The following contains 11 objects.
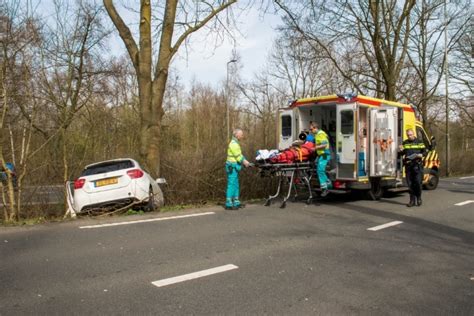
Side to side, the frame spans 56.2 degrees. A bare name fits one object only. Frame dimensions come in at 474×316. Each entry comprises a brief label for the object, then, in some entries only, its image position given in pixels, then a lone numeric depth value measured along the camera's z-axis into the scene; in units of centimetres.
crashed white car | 968
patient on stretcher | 1060
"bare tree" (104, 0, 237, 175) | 1188
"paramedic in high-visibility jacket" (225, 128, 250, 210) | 1045
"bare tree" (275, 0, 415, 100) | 2294
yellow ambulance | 1138
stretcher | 1061
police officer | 1108
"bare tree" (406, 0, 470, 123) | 2820
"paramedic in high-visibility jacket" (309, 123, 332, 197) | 1102
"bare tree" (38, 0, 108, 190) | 2175
